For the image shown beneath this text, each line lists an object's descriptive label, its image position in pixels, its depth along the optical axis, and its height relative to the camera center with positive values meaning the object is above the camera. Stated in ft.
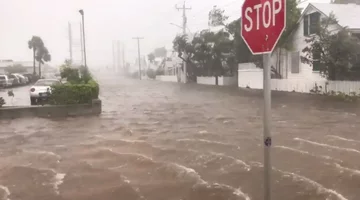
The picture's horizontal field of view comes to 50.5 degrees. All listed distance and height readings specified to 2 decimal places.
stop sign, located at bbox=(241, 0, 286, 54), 9.18 +1.37
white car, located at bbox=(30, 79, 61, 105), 63.36 -1.81
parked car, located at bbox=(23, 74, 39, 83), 163.59 +2.69
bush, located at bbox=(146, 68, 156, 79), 294.46 +5.72
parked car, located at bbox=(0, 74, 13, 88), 116.37 +0.87
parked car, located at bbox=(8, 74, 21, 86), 130.47 +1.56
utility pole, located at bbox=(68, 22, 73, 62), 275.69 +28.71
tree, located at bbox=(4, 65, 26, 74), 242.15 +9.58
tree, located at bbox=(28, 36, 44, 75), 202.78 +20.81
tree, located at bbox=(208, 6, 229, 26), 122.41 +19.82
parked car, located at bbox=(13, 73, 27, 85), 140.89 +1.66
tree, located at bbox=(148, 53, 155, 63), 357.61 +21.55
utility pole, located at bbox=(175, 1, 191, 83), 189.02 +29.07
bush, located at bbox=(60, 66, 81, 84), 62.03 +1.37
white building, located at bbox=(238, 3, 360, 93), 80.38 +6.33
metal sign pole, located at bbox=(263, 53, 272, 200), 9.82 -1.31
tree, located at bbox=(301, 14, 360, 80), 68.69 +4.44
